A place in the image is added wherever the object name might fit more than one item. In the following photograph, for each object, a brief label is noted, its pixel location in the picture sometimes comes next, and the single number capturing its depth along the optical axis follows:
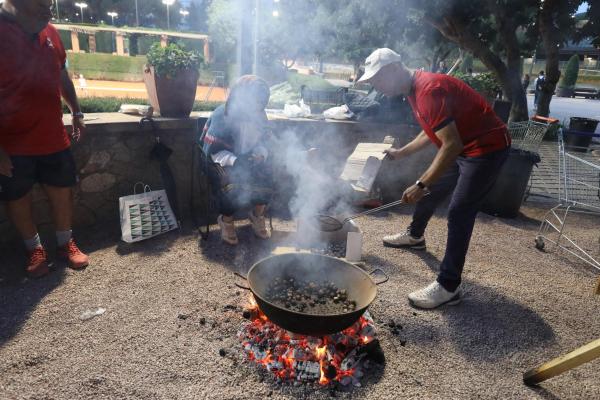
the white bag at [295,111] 5.49
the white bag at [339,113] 5.74
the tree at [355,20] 9.26
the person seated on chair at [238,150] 3.84
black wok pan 2.20
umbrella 4.16
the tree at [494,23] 10.59
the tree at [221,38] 28.29
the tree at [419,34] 13.56
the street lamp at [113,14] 45.54
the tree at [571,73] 29.55
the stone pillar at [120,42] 33.00
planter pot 4.20
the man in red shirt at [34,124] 2.76
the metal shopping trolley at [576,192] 4.06
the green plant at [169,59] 4.11
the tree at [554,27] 10.59
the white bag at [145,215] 3.85
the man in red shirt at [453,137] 2.66
